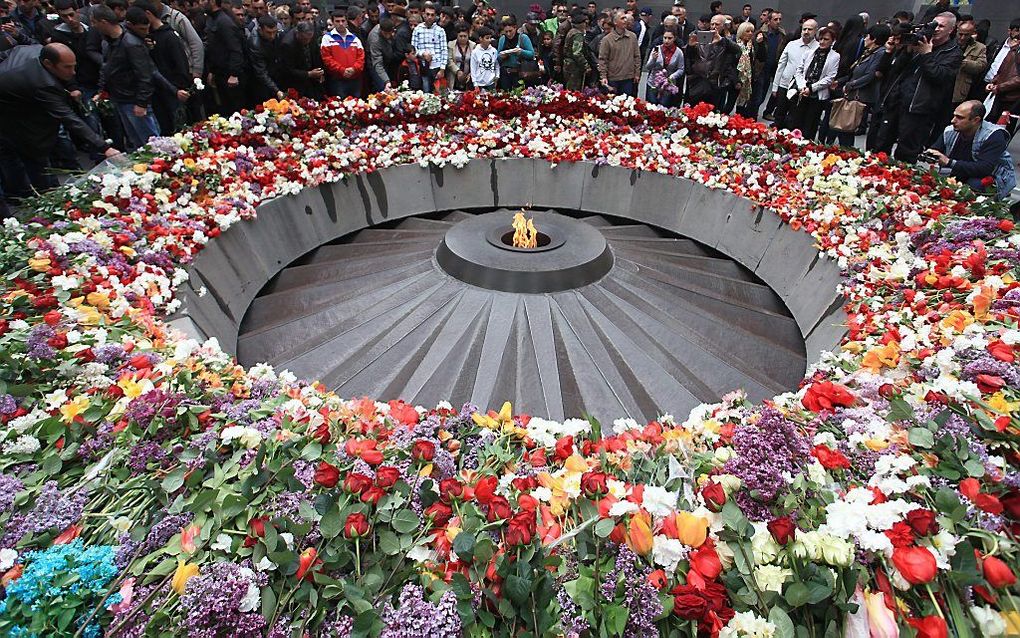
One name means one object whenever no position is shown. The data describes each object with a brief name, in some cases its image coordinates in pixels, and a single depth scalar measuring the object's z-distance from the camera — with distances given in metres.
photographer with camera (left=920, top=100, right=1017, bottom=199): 7.18
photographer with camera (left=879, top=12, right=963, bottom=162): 9.27
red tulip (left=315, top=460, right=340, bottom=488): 2.55
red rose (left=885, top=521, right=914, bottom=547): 2.31
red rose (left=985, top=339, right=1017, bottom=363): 3.41
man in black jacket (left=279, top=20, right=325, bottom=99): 10.54
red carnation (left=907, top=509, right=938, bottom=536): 2.36
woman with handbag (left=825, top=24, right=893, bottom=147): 10.43
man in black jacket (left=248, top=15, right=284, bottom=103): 10.40
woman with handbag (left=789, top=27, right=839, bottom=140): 11.07
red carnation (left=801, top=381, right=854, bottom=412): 3.47
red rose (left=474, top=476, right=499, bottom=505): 2.58
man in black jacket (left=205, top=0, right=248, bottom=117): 10.13
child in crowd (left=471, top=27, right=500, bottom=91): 12.49
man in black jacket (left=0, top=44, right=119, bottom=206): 6.65
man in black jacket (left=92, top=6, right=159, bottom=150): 8.28
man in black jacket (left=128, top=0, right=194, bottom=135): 9.09
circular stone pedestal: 6.16
